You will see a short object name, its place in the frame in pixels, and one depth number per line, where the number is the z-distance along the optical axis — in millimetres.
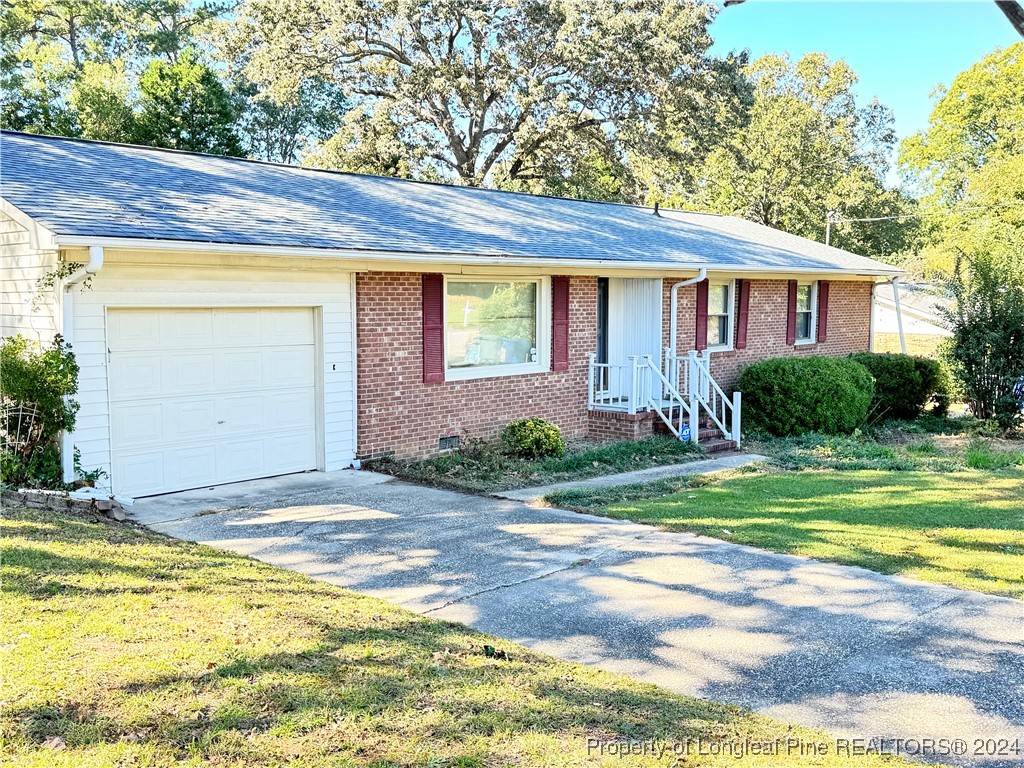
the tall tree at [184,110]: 28344
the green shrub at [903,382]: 17984
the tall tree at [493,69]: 28500
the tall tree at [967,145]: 42625
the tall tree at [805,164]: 40844
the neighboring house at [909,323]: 29812
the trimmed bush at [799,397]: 15141
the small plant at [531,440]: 12305
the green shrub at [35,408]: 8055
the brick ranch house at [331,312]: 8812
